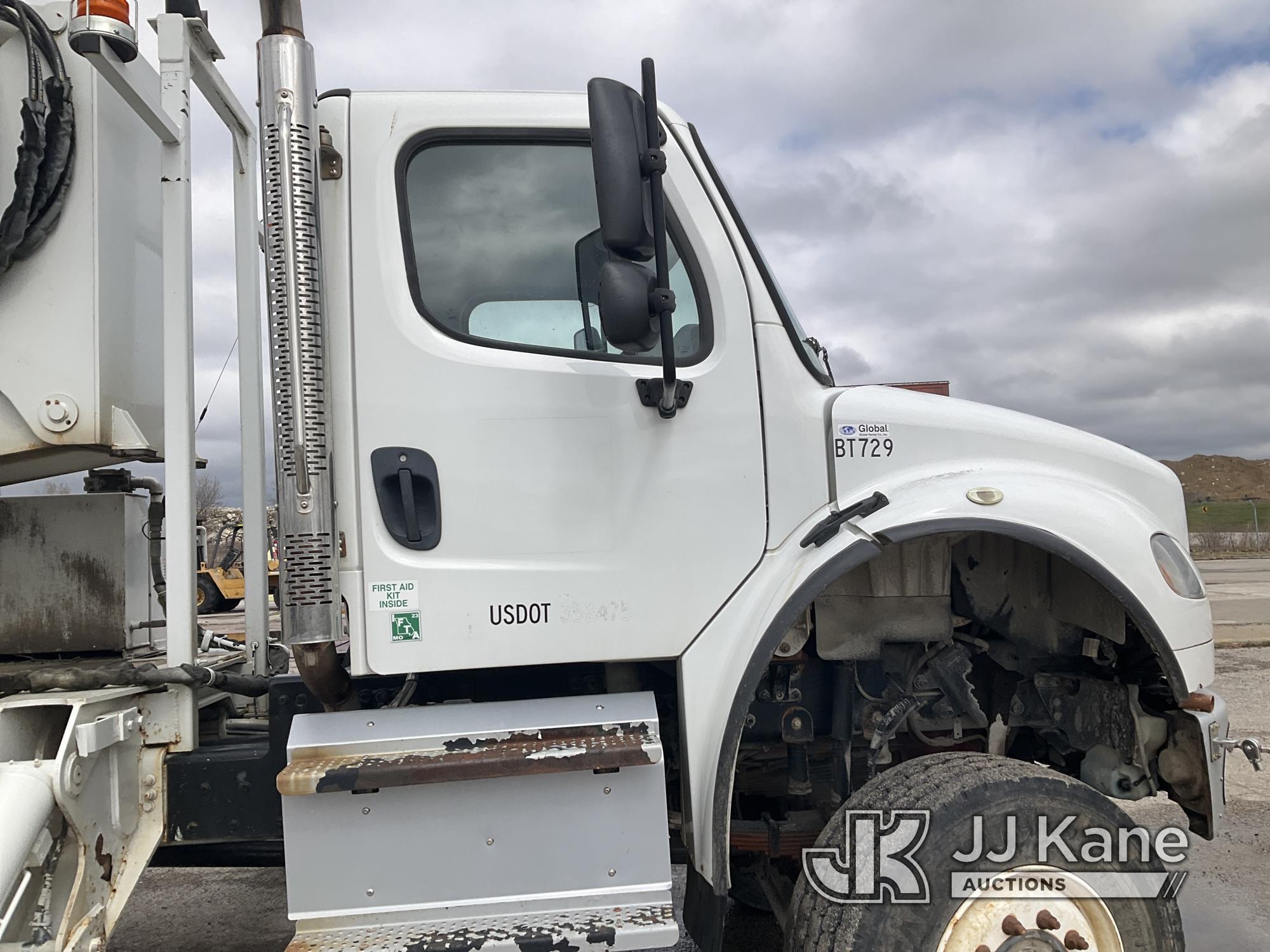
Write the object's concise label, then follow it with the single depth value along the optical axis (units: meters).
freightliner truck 2.35
